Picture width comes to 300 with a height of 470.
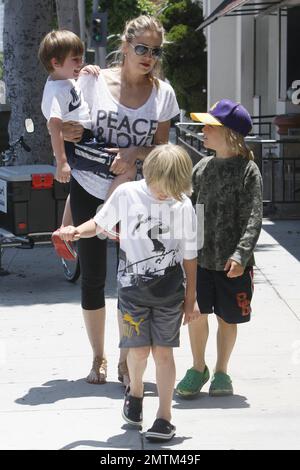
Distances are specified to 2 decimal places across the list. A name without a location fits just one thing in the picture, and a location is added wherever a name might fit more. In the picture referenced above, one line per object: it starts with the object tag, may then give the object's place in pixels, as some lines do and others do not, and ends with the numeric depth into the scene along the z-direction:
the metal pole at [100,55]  21.31
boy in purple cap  5.46
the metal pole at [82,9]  25.33
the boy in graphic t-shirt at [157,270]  4.91
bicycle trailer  8.78
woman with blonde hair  5.59
